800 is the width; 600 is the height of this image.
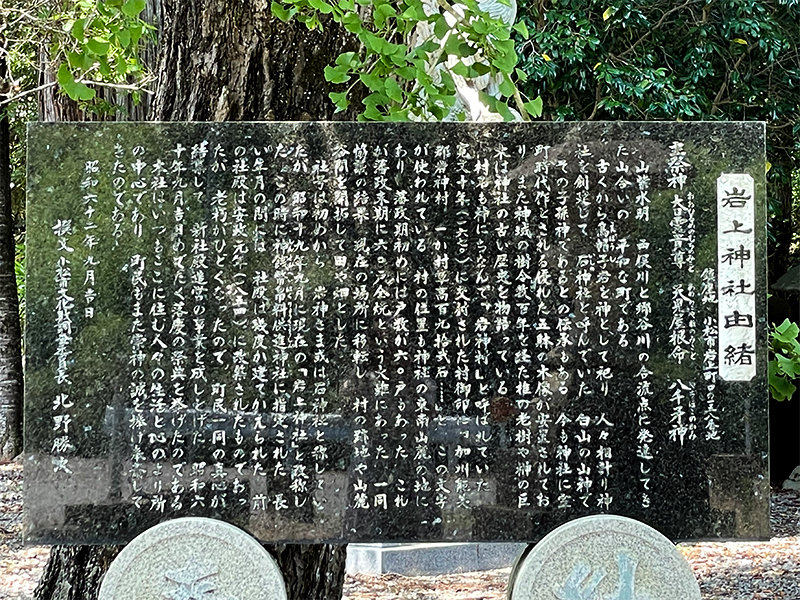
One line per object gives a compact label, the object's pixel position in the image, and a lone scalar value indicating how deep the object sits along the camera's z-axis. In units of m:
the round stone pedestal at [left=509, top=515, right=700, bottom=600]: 3.02
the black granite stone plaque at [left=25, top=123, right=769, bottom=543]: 3.12
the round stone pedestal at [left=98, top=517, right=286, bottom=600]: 3.01
